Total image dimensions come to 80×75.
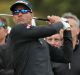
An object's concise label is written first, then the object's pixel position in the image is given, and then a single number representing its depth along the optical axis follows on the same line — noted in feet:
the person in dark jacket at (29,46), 47.21
